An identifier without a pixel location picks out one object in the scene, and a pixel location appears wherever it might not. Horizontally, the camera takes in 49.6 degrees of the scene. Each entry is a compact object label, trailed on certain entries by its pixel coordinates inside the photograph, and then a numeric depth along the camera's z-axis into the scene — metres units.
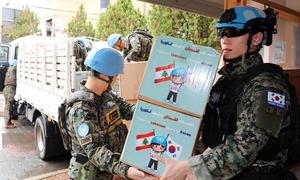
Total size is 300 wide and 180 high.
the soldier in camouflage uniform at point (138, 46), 4.99
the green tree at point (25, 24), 23.62
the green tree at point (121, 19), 13.73
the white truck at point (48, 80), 4.32
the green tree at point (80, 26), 21.38
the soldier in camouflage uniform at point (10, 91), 8.20
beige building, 32.28
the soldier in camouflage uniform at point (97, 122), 2.01
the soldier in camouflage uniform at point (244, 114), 1.35
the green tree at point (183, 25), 8.70
